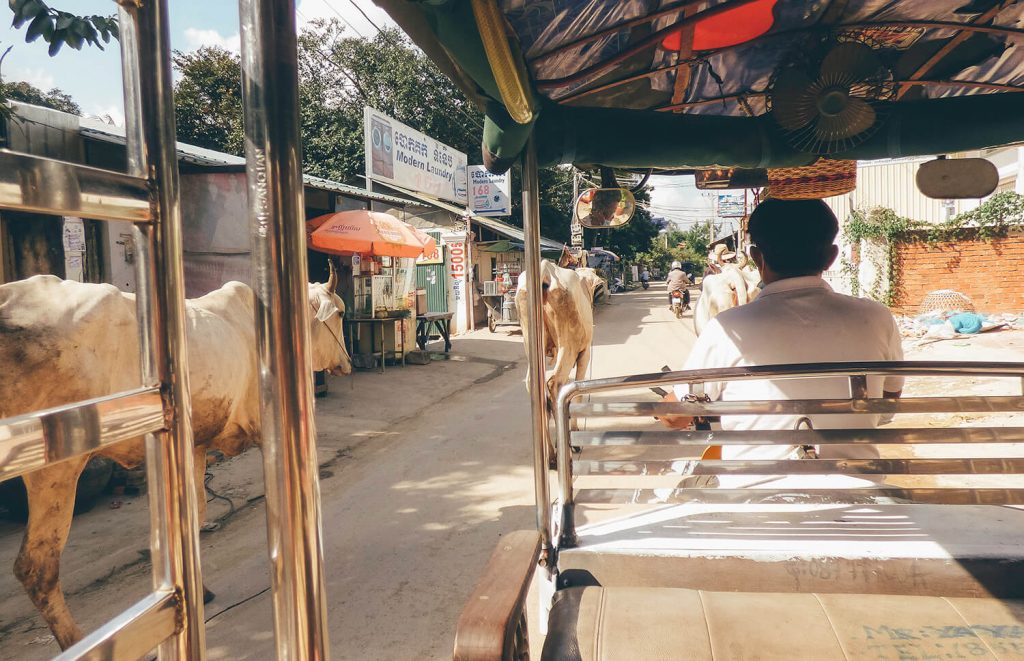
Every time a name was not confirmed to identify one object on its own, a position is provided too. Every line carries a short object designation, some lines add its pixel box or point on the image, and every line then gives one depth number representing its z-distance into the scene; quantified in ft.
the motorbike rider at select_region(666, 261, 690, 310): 70.95
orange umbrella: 32.32
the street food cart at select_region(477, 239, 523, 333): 64.28
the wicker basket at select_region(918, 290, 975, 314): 47.60
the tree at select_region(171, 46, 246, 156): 82.64
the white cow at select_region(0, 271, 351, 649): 9.65
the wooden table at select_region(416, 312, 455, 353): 44.86
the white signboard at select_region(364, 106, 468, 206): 52.40
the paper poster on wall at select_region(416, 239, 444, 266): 60.18
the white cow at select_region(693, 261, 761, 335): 28.26
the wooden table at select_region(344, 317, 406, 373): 38.52
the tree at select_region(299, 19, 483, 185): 88.69
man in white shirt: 7.88
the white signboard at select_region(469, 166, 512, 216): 66.49
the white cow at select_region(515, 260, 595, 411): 22.03
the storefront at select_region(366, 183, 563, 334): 60.90
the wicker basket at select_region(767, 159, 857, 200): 11.41
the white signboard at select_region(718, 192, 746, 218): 64.75
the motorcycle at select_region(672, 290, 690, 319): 69.77
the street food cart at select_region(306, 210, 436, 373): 32.68
